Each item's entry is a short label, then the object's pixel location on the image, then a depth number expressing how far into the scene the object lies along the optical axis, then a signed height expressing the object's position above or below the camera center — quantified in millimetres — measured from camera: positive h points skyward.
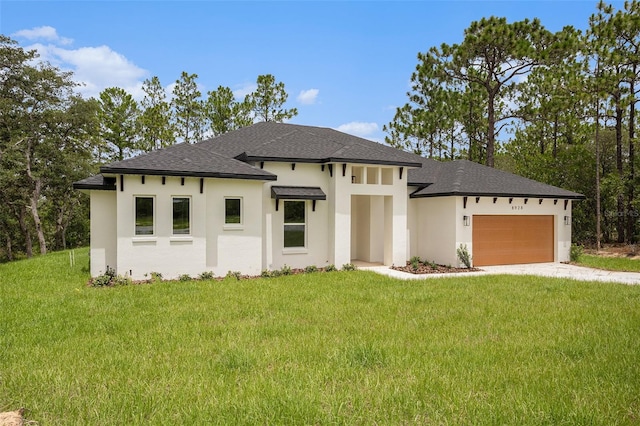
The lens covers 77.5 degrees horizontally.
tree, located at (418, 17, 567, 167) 22953 +9763
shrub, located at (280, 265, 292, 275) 14074 -2007
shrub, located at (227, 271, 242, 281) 13289 -2035
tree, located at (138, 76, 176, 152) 33031 +7952
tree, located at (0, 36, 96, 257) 26594 +5920
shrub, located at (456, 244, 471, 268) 15594 -1605
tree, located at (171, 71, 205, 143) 34344 +9132
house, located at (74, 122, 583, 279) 12789 +223
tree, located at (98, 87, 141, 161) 33312 +8031
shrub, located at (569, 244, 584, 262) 18038 -1808
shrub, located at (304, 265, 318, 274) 14602 -2020
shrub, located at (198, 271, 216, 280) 13016 -2018
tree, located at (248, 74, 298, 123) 34938 +10103
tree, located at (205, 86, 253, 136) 33969 +8855
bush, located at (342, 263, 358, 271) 14844 -1979
